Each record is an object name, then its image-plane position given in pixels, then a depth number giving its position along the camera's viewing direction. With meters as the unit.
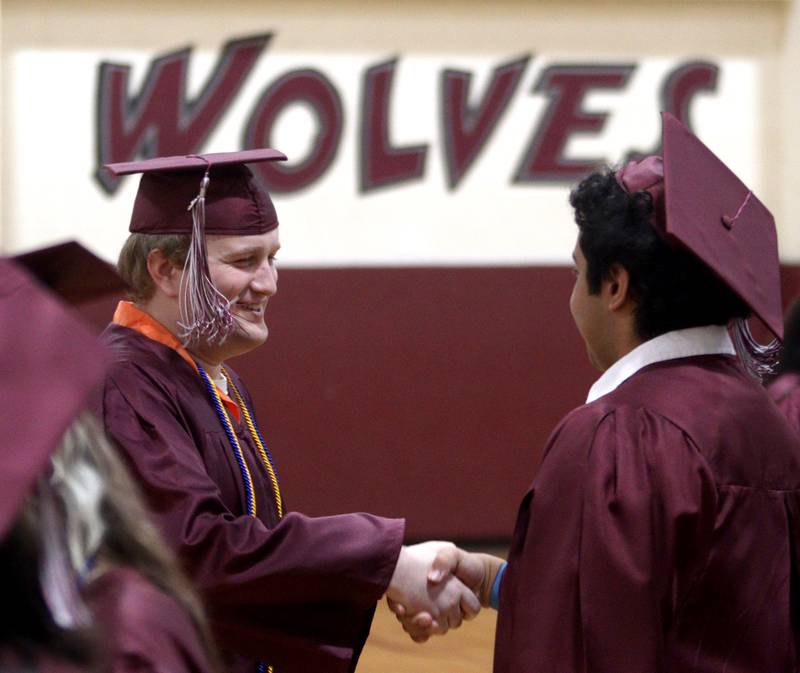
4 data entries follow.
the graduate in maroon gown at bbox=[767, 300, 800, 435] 7.29
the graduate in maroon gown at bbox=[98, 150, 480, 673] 4.98
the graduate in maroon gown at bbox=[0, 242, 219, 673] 2.27
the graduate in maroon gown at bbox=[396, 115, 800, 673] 4.09
